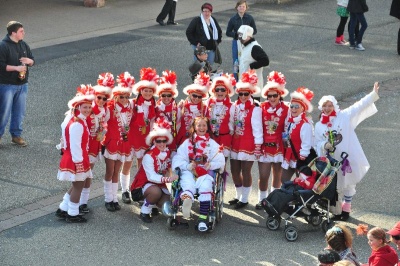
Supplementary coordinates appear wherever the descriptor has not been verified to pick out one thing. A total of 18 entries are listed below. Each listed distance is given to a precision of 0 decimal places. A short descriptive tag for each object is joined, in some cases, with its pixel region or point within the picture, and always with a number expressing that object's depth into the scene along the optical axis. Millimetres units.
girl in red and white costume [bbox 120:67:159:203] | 10641
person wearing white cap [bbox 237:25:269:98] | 12953
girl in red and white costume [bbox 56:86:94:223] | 9922
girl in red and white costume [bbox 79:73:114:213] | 10281
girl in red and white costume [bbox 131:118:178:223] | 10219
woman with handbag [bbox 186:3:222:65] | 14648
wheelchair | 9938
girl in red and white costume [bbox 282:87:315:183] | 10219
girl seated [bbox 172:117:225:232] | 9922
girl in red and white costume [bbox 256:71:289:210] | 10492
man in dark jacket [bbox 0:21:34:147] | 12344
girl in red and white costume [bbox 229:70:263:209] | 10547
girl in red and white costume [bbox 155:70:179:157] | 10656
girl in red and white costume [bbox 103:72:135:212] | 10477
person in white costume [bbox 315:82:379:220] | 10195
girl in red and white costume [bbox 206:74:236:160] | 10648
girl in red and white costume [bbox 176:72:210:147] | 10617
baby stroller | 9789
